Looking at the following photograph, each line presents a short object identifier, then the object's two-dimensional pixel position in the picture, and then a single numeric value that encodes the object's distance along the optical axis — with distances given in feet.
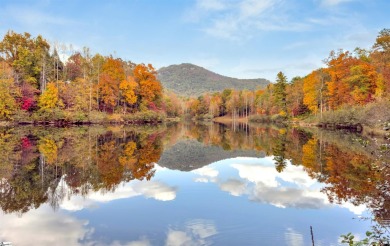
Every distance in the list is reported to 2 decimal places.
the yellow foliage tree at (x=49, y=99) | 152.35
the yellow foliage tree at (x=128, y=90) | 183.76
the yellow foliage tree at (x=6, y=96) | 134.20
